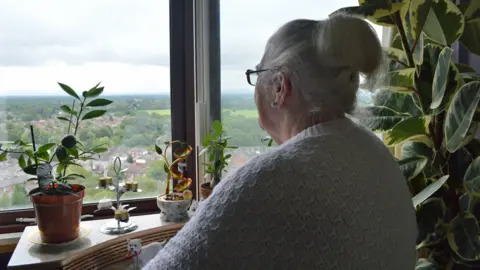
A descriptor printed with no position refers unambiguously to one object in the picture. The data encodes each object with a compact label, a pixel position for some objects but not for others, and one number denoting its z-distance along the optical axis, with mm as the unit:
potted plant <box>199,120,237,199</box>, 1736
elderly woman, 596
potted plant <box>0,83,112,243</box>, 1323
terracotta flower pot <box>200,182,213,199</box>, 1728
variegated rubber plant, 1180
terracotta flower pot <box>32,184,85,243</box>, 1327
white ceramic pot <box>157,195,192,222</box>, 1627
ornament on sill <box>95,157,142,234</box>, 1527
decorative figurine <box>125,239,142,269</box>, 1366
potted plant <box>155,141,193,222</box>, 1631
